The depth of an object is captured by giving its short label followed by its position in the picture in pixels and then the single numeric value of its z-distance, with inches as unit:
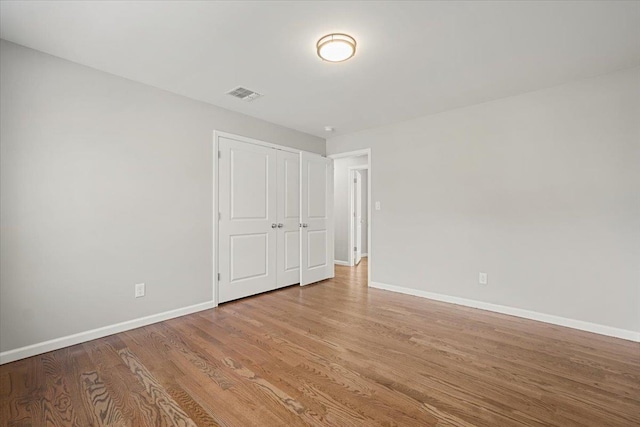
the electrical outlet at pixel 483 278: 132.3
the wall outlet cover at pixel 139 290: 110.9
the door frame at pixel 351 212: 245.6
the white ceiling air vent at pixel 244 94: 120.3
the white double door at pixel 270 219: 141.6
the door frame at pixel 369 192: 174.1
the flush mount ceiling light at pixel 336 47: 82.7
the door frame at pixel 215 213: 135.1
